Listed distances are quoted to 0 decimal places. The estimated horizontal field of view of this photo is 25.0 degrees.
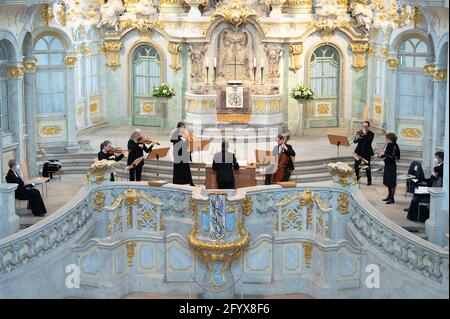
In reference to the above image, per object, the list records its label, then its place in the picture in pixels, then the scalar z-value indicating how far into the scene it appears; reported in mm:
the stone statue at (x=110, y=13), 29578
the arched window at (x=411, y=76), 25875
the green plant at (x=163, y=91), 29297
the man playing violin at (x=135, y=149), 21656
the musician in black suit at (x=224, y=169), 19891
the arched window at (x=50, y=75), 26500
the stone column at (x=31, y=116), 23672
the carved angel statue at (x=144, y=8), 29875
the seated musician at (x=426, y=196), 19594
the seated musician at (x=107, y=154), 21406
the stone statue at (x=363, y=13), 29109
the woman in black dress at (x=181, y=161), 21531
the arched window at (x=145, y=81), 30312
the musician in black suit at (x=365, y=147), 23062
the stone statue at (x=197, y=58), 29328
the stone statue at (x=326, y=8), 29297
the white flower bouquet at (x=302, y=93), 28891
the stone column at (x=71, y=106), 26578
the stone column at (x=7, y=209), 19141
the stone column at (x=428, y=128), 23016
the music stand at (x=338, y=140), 23516
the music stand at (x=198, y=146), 23803
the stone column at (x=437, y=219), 18289
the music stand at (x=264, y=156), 22453
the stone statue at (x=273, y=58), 29281
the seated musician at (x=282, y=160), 21078
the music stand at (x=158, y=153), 22109
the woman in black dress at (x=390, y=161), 21250
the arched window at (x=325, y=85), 29891
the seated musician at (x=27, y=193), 20188
